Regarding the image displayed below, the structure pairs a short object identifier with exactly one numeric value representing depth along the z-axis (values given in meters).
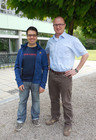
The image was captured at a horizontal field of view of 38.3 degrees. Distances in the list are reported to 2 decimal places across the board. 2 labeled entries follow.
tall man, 2.53
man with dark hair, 2.67
